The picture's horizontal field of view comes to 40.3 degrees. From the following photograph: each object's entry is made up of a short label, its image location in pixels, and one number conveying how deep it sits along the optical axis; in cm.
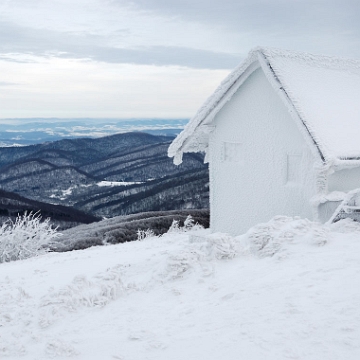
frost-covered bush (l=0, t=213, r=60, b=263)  1941
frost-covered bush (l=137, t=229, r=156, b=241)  2119
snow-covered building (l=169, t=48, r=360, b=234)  984
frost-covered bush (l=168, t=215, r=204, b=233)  2139
